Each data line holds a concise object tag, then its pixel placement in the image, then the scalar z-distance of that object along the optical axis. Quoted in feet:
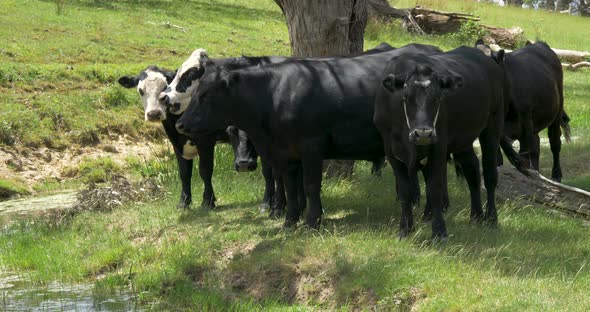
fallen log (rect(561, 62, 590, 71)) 100.37
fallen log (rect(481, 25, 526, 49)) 111.24
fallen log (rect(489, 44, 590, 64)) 104.17
